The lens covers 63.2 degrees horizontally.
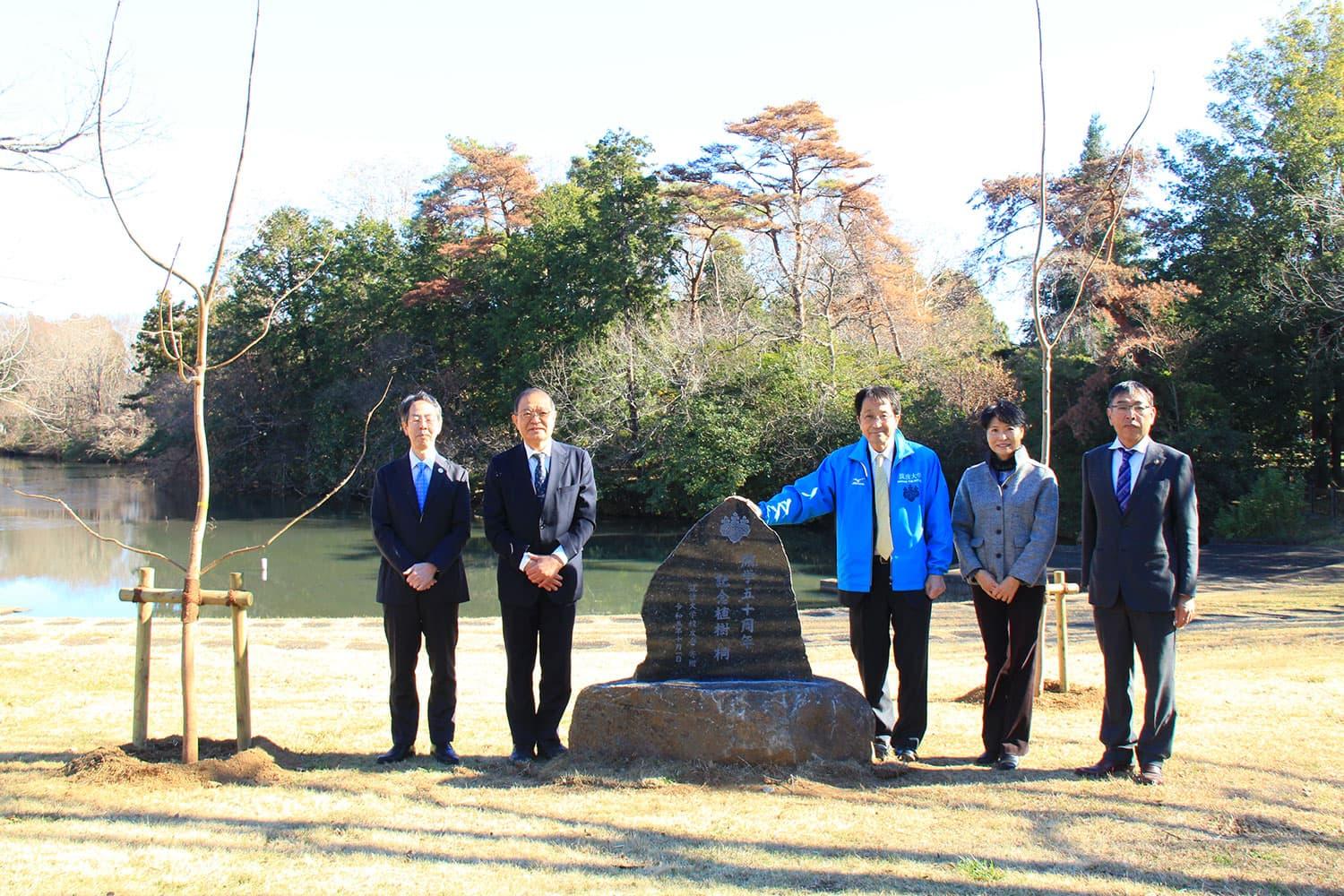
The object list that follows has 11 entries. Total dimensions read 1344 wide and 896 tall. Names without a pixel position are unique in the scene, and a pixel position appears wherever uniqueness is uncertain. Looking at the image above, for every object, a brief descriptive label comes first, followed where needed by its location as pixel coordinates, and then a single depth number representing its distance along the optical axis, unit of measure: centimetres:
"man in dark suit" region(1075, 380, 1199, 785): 409
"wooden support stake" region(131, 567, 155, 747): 425
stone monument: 414
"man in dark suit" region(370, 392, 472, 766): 441
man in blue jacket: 438
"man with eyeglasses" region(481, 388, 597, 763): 439
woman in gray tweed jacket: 435
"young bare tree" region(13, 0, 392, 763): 405
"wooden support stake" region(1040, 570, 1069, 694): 588
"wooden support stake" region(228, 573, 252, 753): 429
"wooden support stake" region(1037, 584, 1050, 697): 554
